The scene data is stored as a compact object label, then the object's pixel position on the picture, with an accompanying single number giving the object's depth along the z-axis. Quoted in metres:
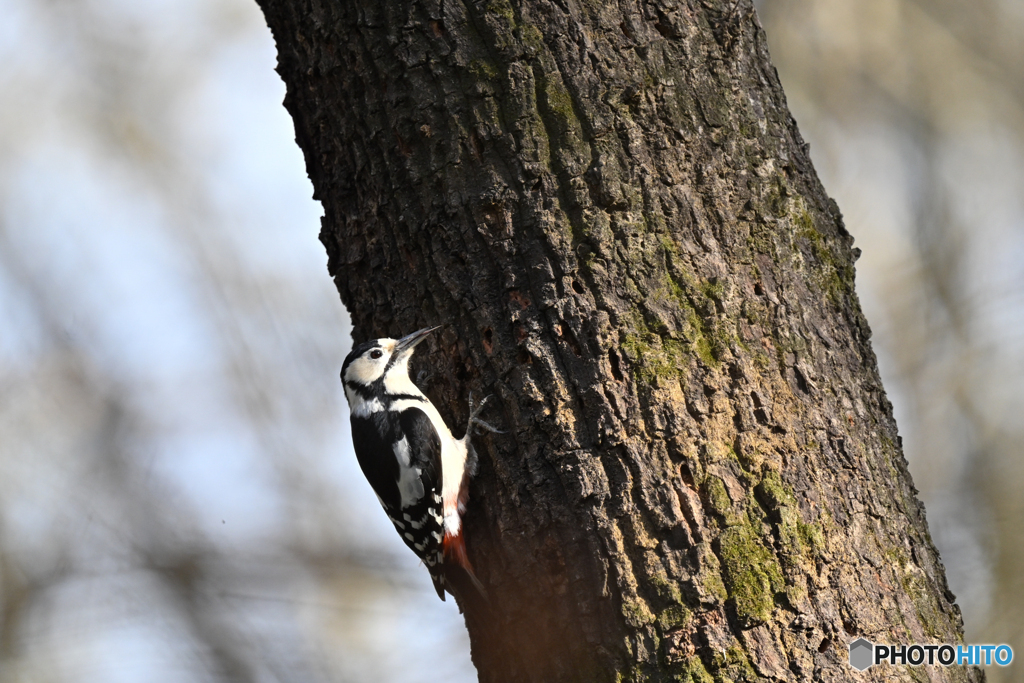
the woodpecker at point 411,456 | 6.66
